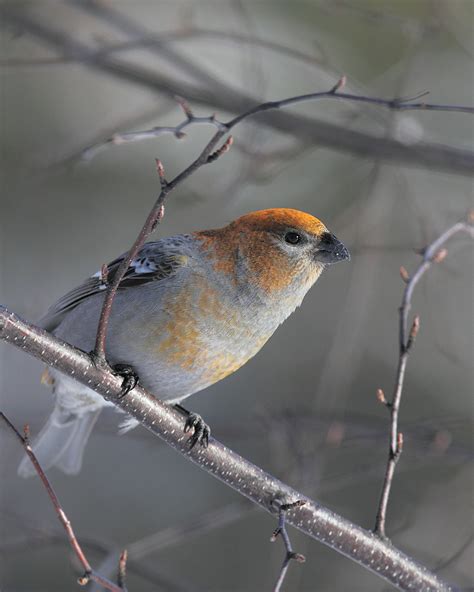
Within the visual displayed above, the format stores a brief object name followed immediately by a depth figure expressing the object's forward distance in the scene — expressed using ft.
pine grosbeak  23.91
